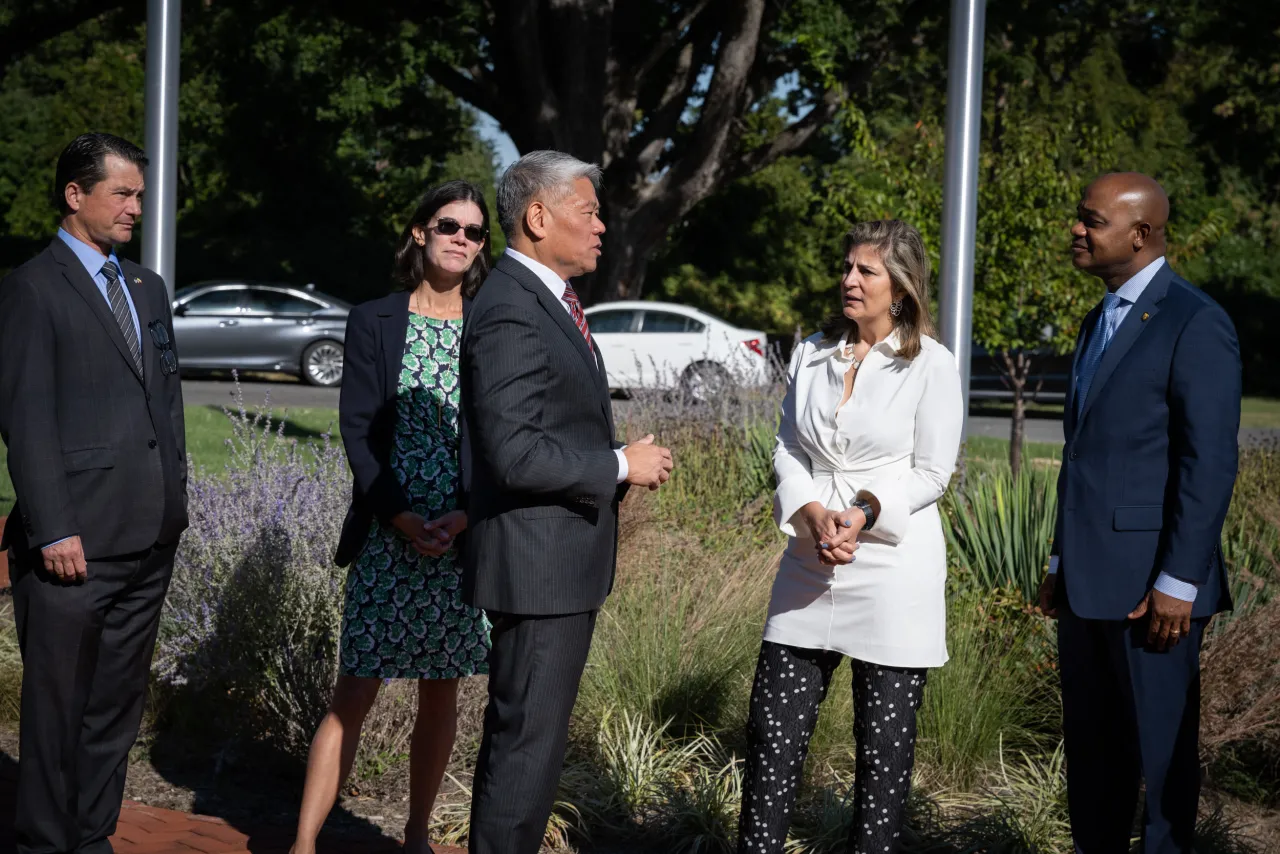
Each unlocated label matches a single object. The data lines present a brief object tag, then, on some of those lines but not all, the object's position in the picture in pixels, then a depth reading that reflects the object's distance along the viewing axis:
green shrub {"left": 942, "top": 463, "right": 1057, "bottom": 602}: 5.85
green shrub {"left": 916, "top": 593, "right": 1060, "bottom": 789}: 4.87
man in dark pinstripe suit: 3.14
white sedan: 20.88
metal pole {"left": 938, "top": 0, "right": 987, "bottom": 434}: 7.16
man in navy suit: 3.41
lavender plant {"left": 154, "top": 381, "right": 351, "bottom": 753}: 5.09
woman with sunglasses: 3.97
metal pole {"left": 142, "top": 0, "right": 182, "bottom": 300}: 7.07
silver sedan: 23.02
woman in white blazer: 3.72
